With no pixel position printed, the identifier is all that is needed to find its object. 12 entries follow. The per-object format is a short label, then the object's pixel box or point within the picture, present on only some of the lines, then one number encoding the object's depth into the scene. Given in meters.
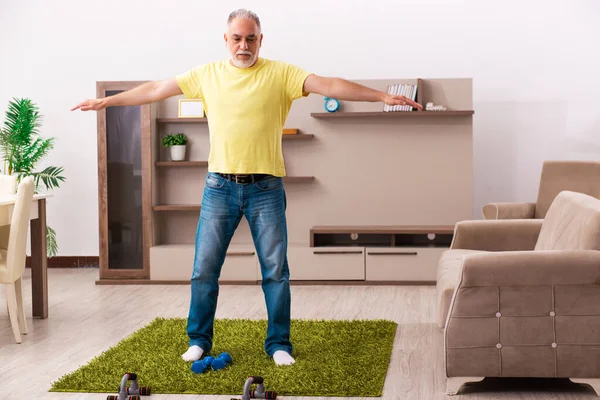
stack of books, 6.30
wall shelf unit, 6.34
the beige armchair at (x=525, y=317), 3.30
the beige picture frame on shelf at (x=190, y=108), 6.59
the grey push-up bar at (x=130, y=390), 3.20
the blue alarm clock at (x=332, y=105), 6.45
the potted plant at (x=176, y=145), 6.59
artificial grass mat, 3.45
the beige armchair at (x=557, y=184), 6.04
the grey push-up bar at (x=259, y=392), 3.15
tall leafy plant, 6.75
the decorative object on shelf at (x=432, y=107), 6.31
